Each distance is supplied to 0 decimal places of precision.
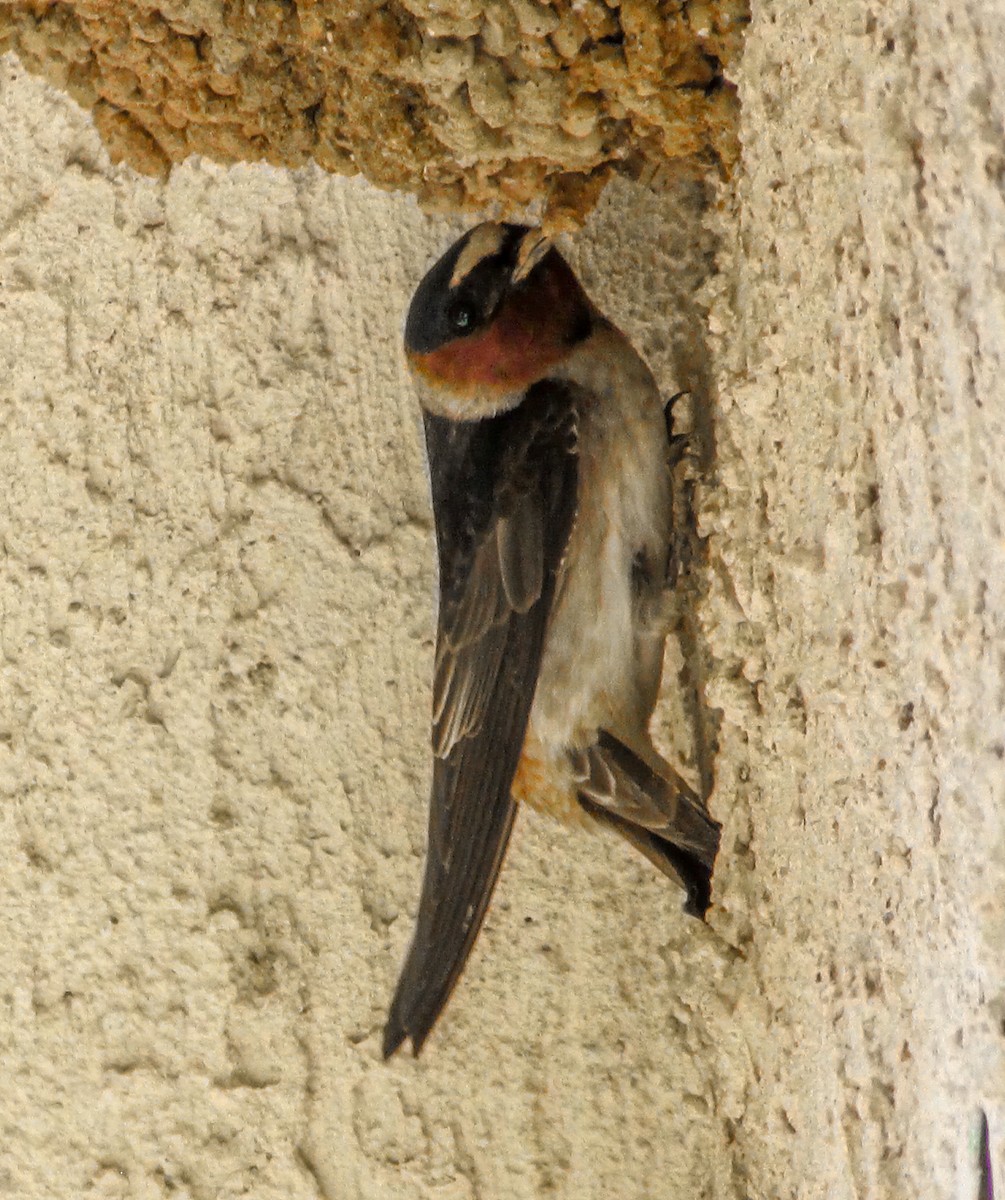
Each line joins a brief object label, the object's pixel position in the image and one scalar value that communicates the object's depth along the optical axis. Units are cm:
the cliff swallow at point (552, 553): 395
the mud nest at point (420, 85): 394
